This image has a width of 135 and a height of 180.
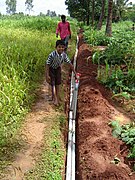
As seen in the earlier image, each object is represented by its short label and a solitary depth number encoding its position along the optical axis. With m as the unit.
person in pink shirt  5.89
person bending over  3.39
